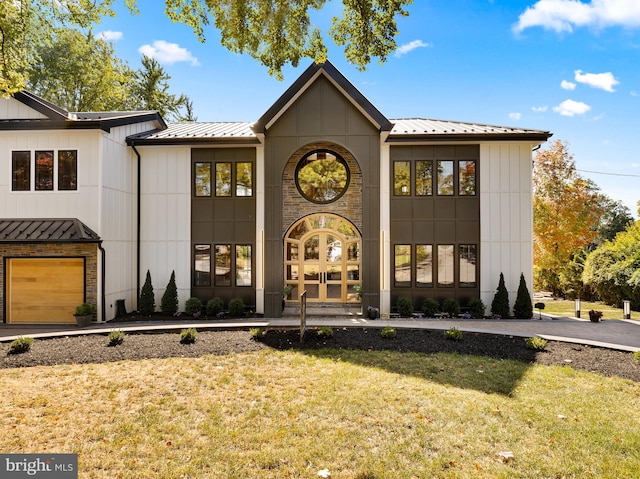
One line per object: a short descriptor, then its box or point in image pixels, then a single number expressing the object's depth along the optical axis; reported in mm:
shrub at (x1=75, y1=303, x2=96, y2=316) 11500
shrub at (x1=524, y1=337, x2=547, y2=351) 8290
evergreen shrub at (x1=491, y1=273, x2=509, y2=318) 12625
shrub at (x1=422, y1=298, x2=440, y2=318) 12688
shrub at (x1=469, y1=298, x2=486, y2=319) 12562
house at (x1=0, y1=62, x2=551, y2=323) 12062
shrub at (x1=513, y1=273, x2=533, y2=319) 12484
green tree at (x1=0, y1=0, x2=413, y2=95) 7051
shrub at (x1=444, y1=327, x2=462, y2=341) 9078
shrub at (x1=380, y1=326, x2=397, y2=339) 9248
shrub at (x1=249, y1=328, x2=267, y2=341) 8977
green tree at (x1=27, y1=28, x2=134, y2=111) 25344
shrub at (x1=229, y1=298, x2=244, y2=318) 12812
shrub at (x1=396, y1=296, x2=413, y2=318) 12664
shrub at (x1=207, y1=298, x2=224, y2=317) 12906
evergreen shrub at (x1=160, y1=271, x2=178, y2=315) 12984
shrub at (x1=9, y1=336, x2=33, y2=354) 8062
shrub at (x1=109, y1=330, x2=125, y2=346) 8641
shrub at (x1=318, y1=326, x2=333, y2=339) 9172
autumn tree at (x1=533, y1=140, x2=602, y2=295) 20562
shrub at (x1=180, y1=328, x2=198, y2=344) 8797
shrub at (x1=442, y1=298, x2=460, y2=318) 12734
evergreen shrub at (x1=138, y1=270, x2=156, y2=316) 13016
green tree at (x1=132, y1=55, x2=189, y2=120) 30953
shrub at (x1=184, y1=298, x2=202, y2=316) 12977
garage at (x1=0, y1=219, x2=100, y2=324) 11984
